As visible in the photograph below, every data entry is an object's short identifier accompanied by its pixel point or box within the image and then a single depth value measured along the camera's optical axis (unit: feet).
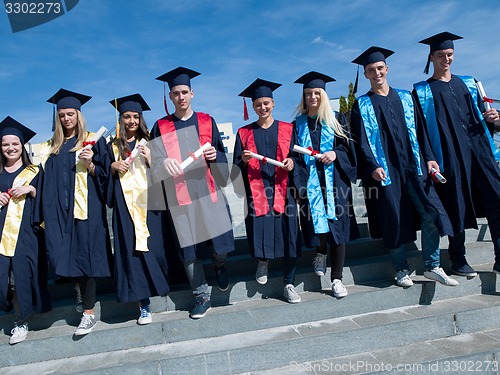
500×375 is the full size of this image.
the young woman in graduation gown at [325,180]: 10.77
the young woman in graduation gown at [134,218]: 10.07
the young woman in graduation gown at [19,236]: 9.96
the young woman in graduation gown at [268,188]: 10.74
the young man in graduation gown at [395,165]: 10.76
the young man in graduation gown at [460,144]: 10.87
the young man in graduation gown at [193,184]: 10.18
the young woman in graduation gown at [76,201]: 9.98
